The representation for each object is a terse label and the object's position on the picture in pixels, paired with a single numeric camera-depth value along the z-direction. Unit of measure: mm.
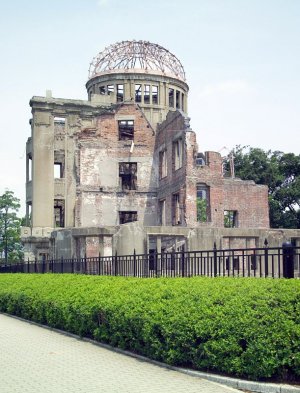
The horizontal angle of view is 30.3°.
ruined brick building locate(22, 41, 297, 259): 33938
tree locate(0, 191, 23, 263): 60750
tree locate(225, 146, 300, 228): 53312
